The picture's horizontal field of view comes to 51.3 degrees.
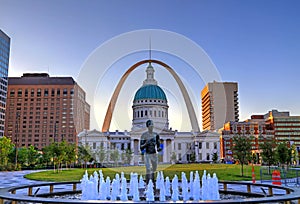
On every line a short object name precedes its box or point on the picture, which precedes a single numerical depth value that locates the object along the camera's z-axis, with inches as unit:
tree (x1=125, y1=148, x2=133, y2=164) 3879.9
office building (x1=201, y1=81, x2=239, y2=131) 6411.4
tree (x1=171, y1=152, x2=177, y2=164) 4335.4
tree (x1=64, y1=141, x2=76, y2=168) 2414.9
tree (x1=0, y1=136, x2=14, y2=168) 2546.8
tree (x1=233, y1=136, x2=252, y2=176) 1529.3
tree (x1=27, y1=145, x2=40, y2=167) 3045.0
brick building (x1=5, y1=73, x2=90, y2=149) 6535.4
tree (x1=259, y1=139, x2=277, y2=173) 1676.9
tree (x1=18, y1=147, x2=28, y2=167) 3017.2
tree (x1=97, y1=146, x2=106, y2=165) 3073.3
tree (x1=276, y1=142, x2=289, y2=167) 1745.8
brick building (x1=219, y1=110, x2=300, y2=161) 5482.3
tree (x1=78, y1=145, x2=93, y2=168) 2723.9
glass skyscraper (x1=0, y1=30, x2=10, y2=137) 4845.2
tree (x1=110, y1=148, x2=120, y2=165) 3326.8
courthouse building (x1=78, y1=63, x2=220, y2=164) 4581.7
